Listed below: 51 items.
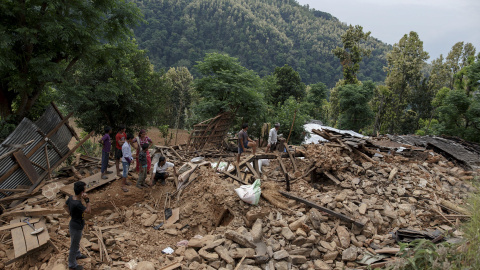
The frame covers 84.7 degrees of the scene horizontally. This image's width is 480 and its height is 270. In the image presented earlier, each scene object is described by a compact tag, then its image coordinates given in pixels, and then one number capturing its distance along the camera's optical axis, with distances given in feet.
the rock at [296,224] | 17.14
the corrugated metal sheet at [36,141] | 20.11
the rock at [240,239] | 15.29
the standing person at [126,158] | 21.67
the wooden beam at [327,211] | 17.60
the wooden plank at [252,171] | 24.12
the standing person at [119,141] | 22.52
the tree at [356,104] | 79.00
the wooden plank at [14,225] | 15.60
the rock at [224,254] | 14.24
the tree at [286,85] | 86.89
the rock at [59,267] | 13.64
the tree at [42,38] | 22.07
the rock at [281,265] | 14.47
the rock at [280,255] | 14.84
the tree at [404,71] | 86.94
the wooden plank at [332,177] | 23.93
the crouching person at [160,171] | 23.50
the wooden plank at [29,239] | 14.70
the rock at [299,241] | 16.10
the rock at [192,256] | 14.51
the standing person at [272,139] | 29.91
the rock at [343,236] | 16.52
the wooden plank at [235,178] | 22.26
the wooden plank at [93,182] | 21.03
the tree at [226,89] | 47.42
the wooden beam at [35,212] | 17.17
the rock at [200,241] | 15.62
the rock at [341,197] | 20.18
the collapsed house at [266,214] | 15.12
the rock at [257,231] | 15.92
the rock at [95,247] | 15.62
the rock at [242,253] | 14.55
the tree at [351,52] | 98.32
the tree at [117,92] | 28.68
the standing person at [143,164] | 21.93
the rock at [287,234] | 16.28
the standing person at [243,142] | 26.63
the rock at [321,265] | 14.86
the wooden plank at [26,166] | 20.56
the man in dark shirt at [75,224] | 13.57
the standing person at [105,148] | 22.50
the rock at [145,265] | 13.88
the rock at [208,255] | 14.44
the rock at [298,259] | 15.08
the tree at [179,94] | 105.50
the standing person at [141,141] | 22.88
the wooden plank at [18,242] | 14.31
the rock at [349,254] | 15.53
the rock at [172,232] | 18.02
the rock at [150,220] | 19.07
